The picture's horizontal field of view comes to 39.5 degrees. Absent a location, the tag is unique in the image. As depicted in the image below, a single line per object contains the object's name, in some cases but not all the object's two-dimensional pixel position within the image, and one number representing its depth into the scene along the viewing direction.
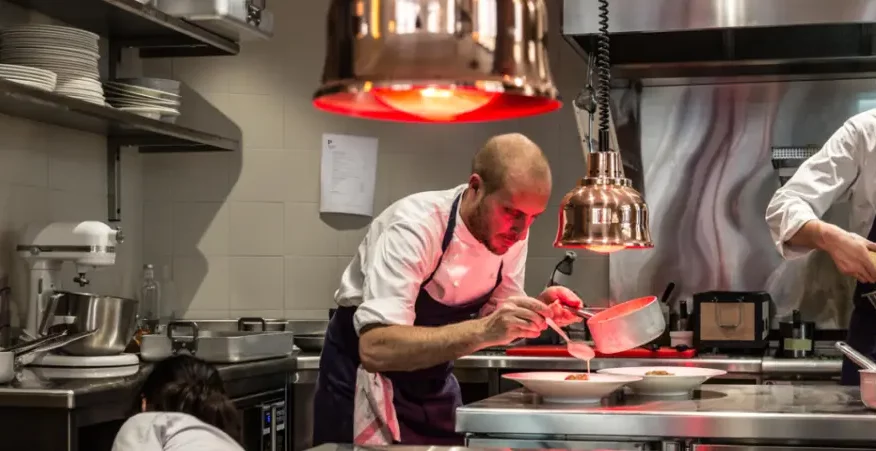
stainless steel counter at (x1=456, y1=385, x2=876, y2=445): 2.66
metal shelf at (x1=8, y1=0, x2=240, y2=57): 4.27
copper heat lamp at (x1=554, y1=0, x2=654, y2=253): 2.88
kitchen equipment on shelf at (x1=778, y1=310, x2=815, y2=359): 4.56
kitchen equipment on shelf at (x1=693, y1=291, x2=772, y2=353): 4.64
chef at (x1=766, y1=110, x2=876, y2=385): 3.38
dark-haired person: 2.60
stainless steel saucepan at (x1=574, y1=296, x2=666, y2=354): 2.91
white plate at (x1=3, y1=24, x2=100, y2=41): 3.96
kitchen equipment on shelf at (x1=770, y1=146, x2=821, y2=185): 4.80
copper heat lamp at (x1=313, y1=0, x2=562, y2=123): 1.30
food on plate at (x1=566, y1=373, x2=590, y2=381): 3.01
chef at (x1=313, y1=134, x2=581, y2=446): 2.93
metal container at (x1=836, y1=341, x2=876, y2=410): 2.69
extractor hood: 4.31
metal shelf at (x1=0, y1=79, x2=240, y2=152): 3.71
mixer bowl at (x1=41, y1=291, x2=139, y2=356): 3.81
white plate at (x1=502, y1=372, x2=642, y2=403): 2.91
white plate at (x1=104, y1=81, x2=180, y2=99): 4.45
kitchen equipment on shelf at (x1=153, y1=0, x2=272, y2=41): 4.51
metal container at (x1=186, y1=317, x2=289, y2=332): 5.07
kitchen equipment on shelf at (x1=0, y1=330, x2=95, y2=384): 3.50
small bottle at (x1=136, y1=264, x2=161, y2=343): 5.21
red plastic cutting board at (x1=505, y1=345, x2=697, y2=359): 4.54
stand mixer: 4.03
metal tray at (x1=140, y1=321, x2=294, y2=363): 4.20
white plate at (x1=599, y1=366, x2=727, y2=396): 3.09
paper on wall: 5.35
